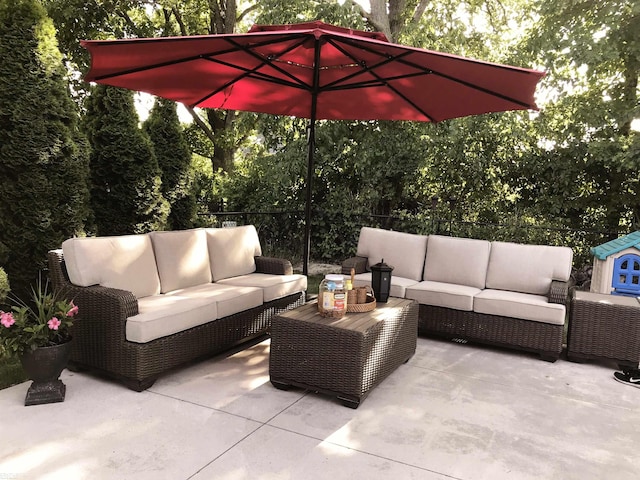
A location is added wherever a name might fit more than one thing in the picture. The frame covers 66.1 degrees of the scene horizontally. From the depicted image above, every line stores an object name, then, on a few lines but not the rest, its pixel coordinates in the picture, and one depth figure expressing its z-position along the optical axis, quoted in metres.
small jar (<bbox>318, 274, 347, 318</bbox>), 3.25
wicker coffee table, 2.97
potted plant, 2.83
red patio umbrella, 3.13
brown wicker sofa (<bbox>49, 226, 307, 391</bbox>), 3.09
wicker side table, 3.83
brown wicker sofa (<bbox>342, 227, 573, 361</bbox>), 4.10
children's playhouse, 4.31
